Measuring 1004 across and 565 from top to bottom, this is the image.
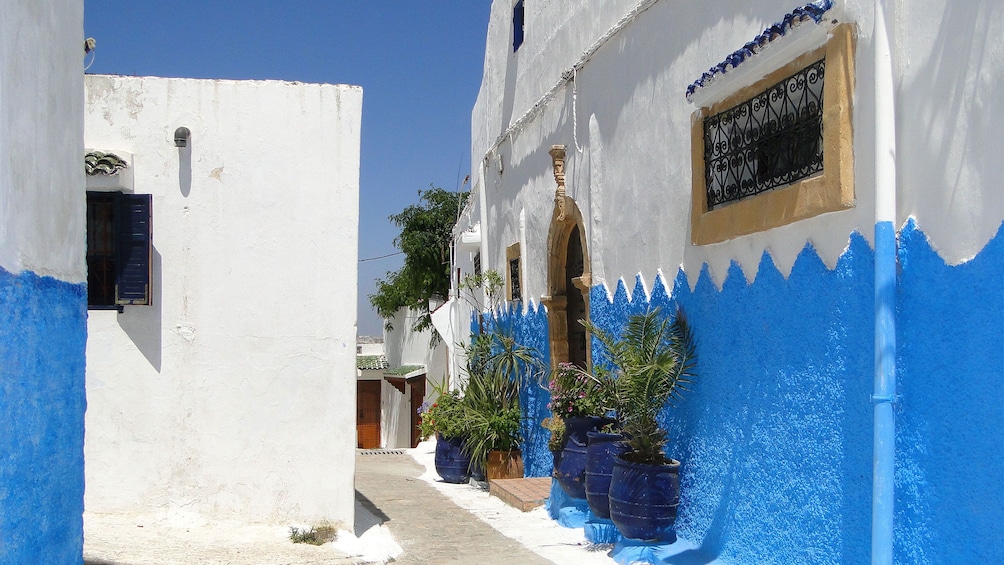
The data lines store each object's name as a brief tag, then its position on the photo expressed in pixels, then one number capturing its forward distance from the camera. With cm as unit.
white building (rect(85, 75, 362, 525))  657
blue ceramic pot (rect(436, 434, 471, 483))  1080
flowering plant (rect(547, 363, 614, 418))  770
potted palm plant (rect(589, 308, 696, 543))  601
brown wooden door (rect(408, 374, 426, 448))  2194
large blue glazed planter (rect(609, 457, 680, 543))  600
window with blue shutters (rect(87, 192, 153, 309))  651
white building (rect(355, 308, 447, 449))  2180
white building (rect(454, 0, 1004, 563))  377
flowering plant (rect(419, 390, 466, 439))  1052
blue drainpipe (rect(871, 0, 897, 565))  406
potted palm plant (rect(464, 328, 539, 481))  1022
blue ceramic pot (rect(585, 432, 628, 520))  683
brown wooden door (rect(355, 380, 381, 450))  2816
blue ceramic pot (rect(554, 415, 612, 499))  751
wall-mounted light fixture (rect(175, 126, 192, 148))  666
